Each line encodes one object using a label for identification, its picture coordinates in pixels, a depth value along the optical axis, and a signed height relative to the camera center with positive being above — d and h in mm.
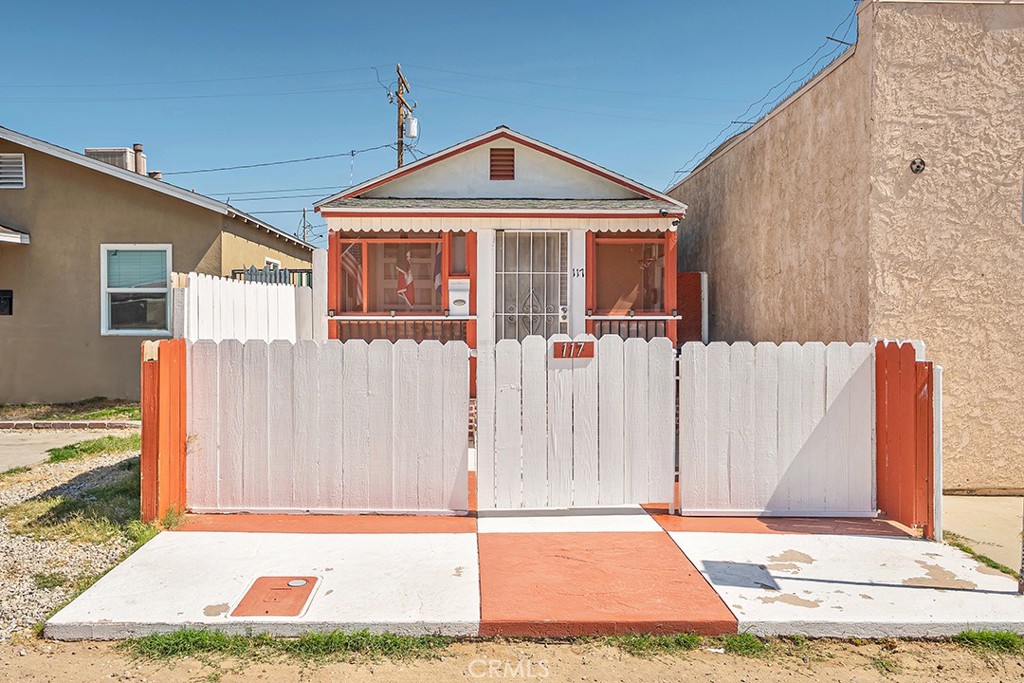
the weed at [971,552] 4734 -1444
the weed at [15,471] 7602 -1362
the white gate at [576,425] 5703 -644
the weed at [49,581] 4480 -1471
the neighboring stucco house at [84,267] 12320 +1230
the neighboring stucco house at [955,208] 6926 +1262
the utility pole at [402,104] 23531 +7622
